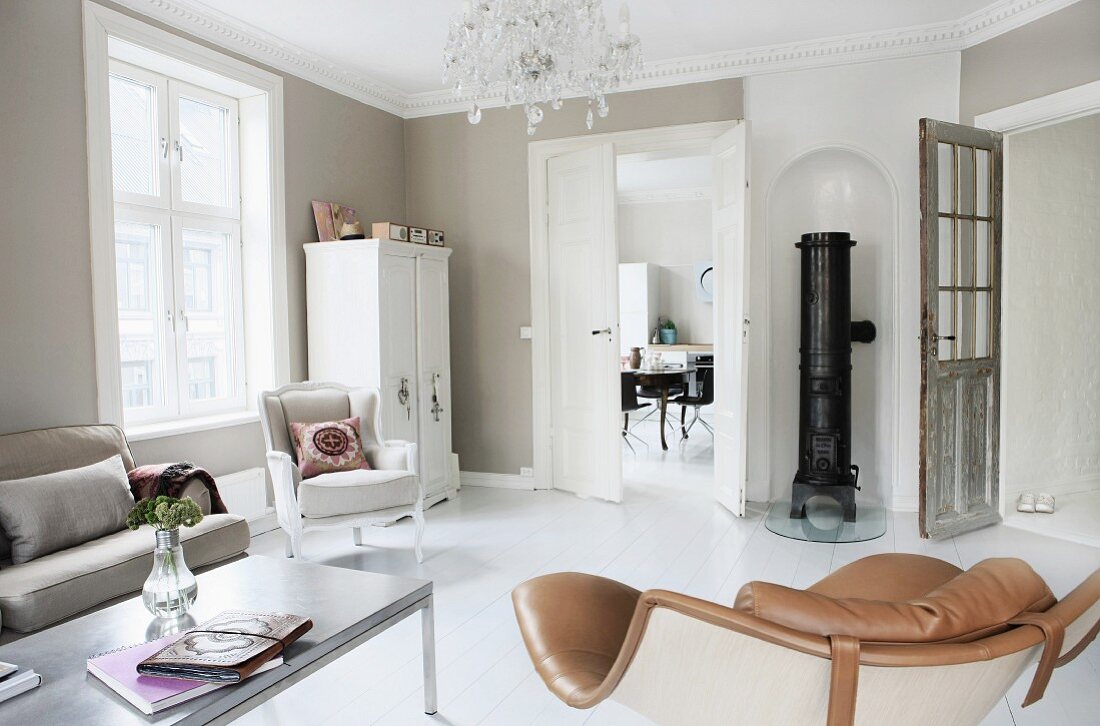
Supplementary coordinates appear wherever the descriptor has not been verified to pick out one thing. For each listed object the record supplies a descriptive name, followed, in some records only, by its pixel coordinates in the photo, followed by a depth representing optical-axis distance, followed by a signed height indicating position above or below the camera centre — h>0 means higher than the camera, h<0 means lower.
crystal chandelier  2.69 +1.07
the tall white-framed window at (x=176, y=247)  3.94 +0.52
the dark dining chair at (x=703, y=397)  7.20 -0.64
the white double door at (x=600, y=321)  4.57 +0.08
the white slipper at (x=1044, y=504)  4.66 -1.11
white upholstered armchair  3.61 -0.71
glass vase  2.07 -0.68
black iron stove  4.41 -0.23
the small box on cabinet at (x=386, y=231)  4.62 +0.66
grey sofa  2.40 -0.79
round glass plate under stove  4.16 -1.14
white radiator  4.11 -0.88
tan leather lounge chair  1.12 -0.51
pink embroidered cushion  3.89 -0.59
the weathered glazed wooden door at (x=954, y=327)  3.97 +0.03
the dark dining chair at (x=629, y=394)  6.62 -0.55
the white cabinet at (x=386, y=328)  4.58 +0.05
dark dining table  7.12 -0.44
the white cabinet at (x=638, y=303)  9.38 +0.38
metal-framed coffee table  1.66 -0.81
